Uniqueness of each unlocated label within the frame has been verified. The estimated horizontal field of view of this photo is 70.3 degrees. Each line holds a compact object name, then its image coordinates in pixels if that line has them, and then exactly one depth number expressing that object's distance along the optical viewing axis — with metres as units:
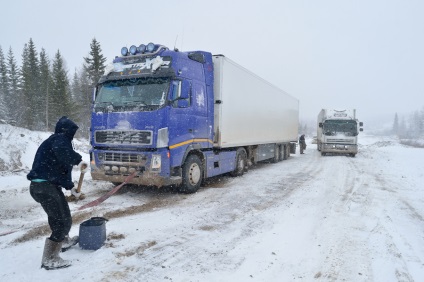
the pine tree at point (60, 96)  39.88
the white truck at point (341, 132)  21.95
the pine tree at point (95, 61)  34.44
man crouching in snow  3.80
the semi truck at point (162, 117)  7.42
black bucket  4.35
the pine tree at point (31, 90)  40.94
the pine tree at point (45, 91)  42.41
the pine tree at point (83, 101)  41.08
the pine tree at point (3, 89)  40.97
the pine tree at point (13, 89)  40.10
